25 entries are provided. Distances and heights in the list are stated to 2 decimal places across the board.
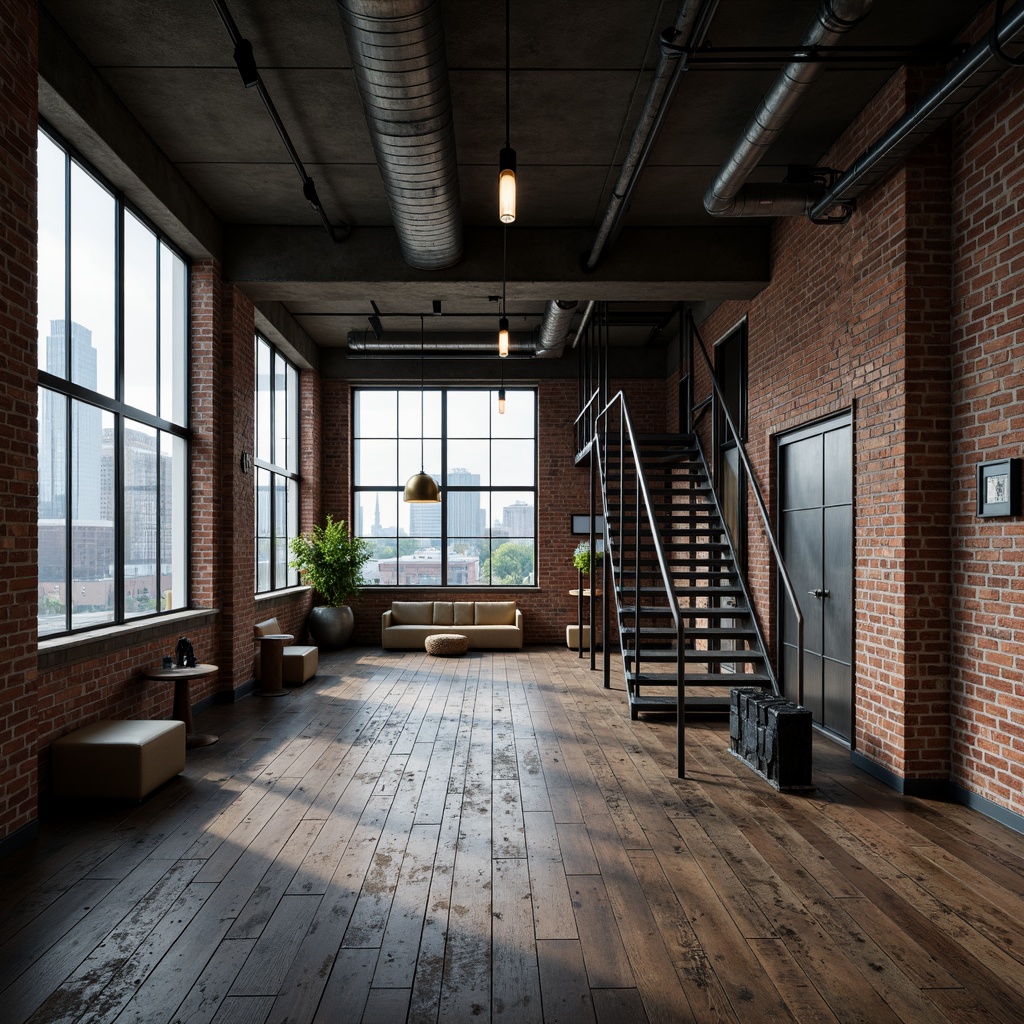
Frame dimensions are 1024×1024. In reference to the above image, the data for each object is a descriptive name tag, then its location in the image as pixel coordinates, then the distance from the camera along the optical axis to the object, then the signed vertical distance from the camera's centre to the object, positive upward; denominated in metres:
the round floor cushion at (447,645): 10.16 -1.58
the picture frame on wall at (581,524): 11.53 -0.04
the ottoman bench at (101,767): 4.24 -1.32
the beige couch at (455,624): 10.70 -1.42
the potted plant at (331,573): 10.22 -0.69
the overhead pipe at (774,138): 3.60 +2.22
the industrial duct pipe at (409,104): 3.38 +2.10
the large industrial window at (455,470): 11.79 +0.75
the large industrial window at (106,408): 4.67 +0.76
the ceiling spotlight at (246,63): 4.16 +2.41
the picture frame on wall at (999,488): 3.88 +0.17
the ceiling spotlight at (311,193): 5.83 +2.42
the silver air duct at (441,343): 10.36 +2.31
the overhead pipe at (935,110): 3.35 +2.06
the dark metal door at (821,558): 5.44 -0.27
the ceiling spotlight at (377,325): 9.59 +2.39
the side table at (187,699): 5.45 -1.25
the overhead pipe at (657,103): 3.64 +2.29
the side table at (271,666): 7.50 -1.37
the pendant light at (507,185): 3.58 +1.51
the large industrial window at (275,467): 9.09 +0.64
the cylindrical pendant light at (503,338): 7.09 +1.63
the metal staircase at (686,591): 6.13 -0.64
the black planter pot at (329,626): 10.49 -1.40
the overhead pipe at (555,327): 8.63 +2.26
